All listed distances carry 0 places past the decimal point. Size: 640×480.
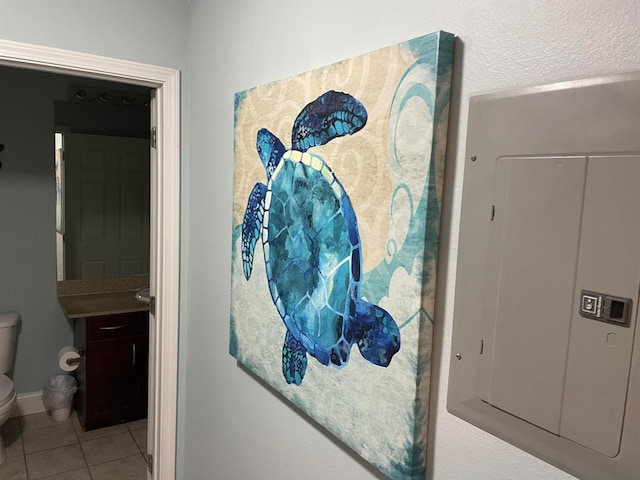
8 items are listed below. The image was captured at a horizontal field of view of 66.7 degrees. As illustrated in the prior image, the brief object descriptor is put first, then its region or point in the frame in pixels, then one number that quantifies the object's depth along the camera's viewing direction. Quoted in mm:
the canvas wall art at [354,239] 844
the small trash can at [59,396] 3043
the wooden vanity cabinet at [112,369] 2895
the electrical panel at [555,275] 600
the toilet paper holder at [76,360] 2983
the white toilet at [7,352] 2631
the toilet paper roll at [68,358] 2963
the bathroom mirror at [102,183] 3137
